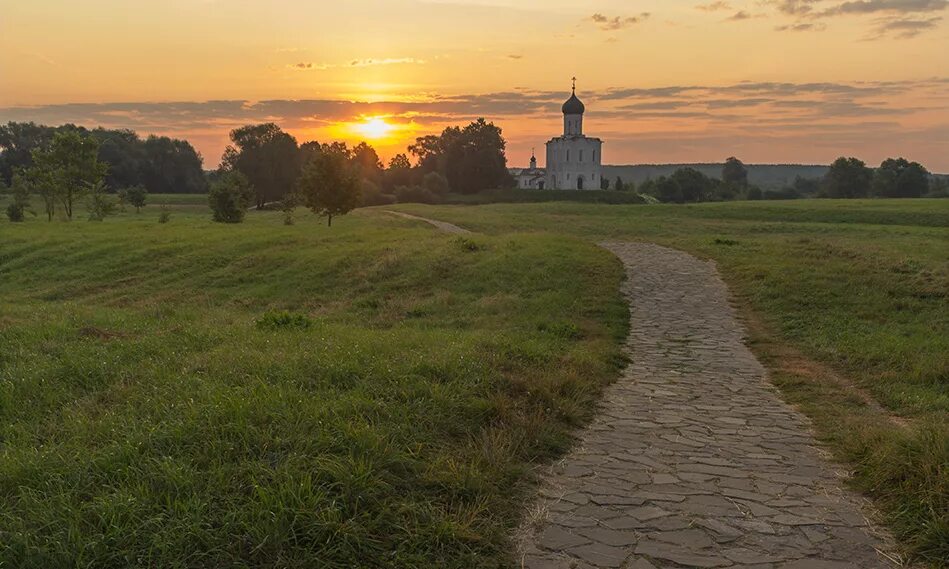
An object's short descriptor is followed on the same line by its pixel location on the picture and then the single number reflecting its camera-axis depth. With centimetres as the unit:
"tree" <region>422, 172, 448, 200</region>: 9225
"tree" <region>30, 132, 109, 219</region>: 4356
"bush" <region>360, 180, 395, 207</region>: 8514
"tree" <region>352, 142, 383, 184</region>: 10256
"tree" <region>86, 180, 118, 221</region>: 4600
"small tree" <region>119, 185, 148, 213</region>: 6606
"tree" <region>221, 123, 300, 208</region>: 8812
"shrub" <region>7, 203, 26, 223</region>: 4831
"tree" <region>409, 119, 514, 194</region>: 10019
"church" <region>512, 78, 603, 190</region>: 11181
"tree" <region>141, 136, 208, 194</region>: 10394
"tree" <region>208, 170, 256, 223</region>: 4744
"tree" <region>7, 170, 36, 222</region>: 5191
